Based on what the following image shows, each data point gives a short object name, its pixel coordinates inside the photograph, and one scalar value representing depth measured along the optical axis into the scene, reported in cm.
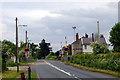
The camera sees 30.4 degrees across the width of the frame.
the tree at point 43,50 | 15635
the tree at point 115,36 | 6462
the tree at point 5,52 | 2917
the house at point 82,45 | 7523
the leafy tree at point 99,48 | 3359
